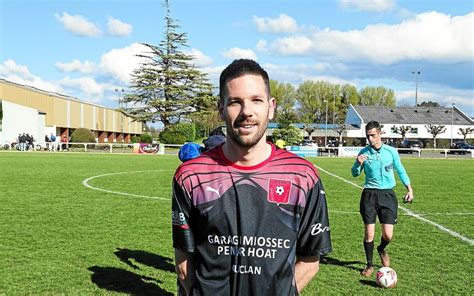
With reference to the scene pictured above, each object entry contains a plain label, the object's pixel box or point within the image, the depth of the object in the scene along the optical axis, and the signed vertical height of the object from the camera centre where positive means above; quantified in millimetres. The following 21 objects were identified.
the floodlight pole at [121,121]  95144 +2228
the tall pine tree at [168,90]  71500 +6504
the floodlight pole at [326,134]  89519 +397
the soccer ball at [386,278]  6645 -1915
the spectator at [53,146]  55369 -1622
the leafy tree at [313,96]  110438 +9086
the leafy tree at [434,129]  86206 +1706
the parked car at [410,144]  65375 -791
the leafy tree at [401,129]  89000 +1642
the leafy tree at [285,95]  108406 +9053
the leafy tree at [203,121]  71750 +2117
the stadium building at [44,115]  56938 +2378
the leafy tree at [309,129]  90188 +1357
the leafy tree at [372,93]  117062 +10591
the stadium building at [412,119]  92688 +3736
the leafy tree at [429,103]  141125 +10278
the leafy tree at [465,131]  89188 +1500
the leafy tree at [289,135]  66375 +139
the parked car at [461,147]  56516 -1199
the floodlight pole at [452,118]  90938 +3952
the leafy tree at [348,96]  113438 +9565
